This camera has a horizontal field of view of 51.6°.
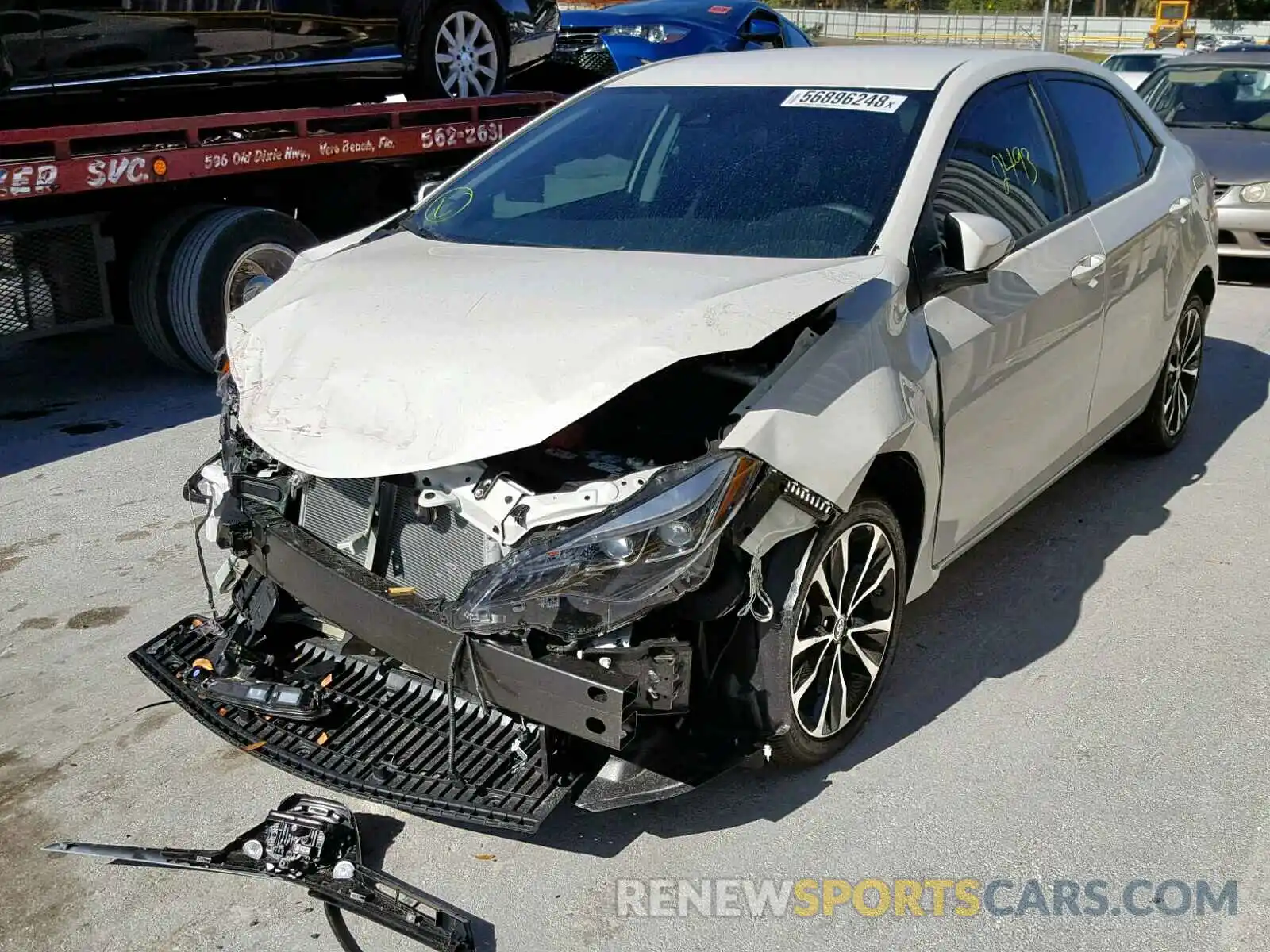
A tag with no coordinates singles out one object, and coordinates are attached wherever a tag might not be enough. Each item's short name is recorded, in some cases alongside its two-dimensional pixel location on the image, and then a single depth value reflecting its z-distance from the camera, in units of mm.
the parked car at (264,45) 6145
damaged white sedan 2951
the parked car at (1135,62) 20250
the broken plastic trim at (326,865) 2801
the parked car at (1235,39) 49225
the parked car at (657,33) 10867
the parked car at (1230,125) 9953
